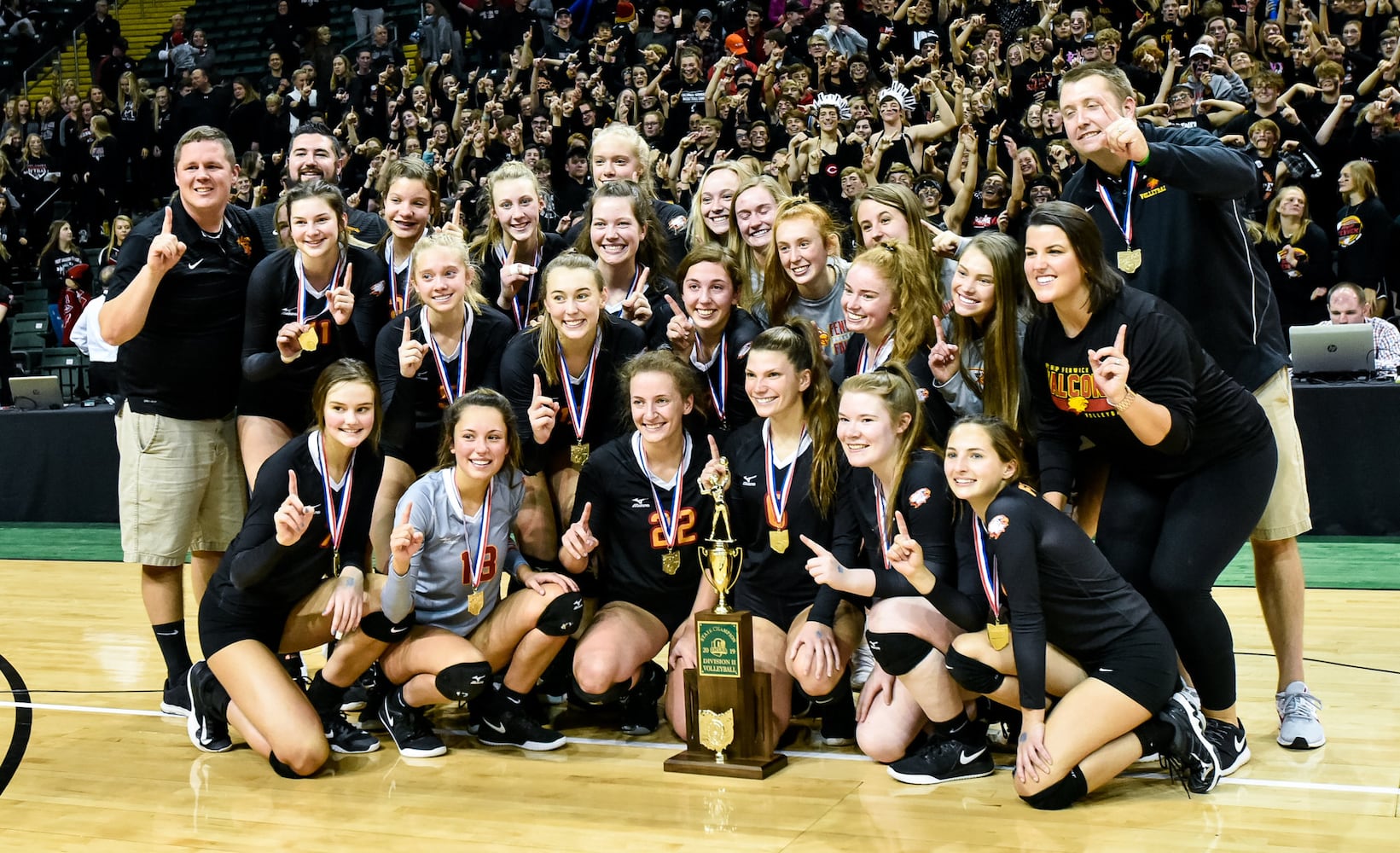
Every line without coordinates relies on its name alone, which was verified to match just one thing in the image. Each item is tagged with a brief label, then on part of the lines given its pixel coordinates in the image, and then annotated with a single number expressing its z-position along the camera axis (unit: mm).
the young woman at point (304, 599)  3742
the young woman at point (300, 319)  4199
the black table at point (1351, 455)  6598
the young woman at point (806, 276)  4164
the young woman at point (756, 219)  4480
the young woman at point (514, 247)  4574
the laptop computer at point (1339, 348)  6867
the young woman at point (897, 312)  3945
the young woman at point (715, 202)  4688
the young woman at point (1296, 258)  8305
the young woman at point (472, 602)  3807
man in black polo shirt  4363
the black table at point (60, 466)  8805
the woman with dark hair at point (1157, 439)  3346
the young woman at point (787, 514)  3805
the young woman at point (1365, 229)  8320
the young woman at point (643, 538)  3895
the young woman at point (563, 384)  4039
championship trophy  3531
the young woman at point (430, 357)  4121
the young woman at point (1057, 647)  3254
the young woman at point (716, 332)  4133
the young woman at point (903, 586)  3527
